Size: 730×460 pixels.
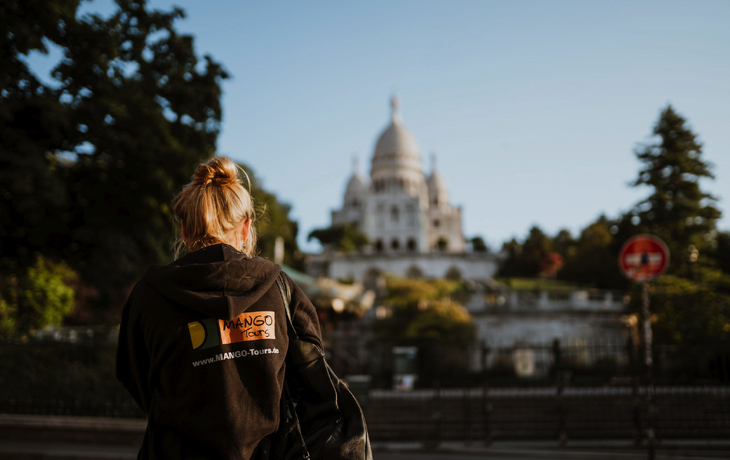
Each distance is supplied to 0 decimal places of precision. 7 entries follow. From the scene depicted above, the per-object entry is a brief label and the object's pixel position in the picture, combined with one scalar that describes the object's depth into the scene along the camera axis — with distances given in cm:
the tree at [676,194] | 3033
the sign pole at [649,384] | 723
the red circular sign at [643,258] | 962
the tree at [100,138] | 1238
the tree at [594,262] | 3897
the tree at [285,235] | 2550
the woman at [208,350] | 186
